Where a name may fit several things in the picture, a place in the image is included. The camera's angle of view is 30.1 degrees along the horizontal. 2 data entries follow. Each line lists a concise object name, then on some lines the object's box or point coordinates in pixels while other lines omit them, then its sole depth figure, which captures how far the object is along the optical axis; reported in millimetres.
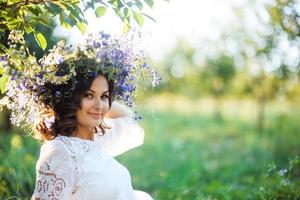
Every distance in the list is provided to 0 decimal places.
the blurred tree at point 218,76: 17422
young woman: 2926
